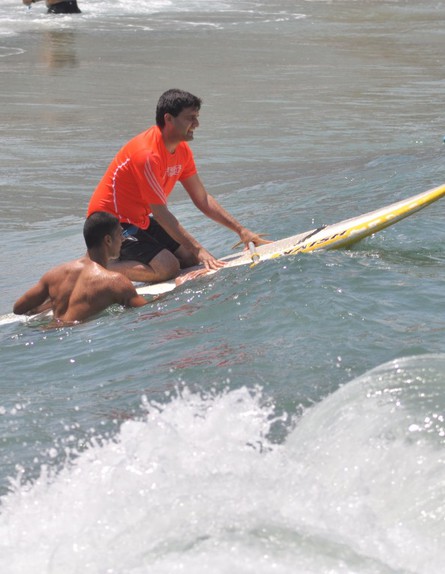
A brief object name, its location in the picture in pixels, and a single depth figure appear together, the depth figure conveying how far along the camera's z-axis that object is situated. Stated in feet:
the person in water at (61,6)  171.73
